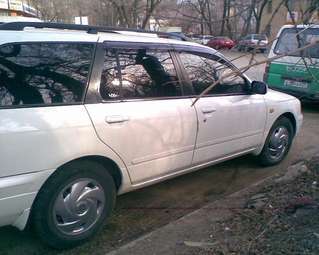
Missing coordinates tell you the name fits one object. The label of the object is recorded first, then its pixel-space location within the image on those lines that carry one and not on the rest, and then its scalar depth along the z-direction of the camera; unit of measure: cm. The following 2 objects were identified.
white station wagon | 209
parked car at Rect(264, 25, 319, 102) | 628
